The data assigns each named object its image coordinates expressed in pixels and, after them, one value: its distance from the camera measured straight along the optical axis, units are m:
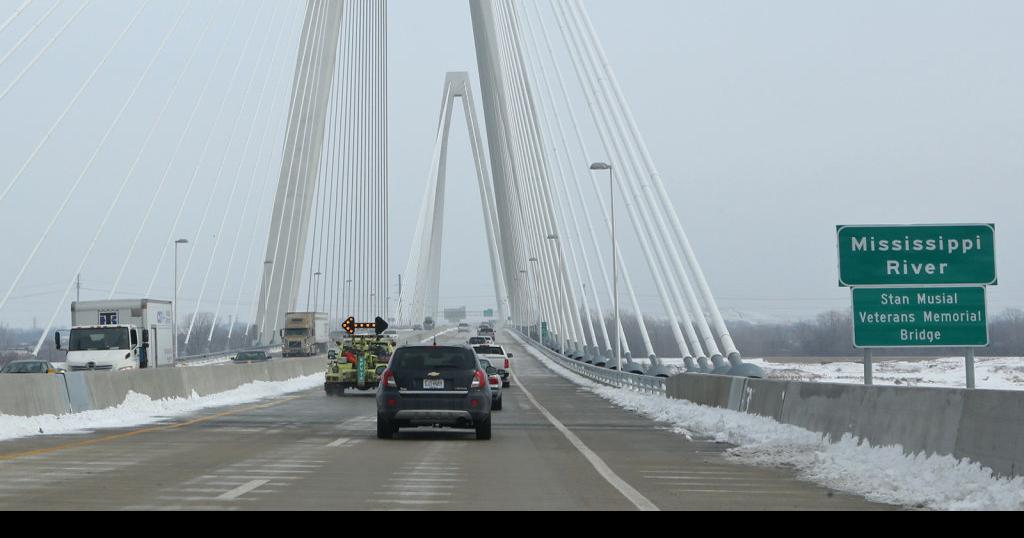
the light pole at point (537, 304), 91.25
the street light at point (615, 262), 49.38
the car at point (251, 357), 70.66
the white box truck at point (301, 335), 80.94
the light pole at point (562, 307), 68.62
